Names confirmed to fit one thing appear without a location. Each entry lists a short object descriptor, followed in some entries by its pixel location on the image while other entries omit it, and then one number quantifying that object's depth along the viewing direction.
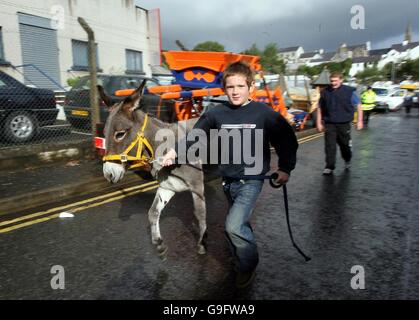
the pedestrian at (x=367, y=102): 17.88
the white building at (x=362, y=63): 96.12
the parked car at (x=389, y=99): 25.33
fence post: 8.20
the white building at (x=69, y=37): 15.80
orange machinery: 6.62
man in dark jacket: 7.54
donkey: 3.40
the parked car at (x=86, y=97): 9.84
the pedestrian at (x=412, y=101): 24.75
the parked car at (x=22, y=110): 8.71
